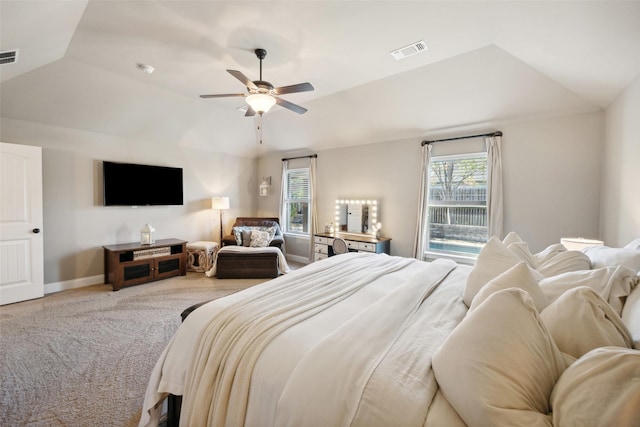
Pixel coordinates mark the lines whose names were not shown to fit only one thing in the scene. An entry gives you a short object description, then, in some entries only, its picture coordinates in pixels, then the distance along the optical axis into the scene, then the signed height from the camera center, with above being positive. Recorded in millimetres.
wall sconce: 6512 +410
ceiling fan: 2528 +1100
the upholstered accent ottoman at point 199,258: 5086 -1083
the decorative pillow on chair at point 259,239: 5152 -717
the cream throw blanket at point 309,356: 918 -625
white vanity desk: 4491 -707
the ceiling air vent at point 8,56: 2472 +1395
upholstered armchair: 5415 -459
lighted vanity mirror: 4898 -251
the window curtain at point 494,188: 3676 +246
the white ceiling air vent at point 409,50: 2672 +1618
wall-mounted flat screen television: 4426 +298
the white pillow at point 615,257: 1533 -320
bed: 765 -593
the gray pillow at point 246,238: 5259 -711
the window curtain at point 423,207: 4289 -40
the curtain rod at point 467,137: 3707 +1025
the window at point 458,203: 3994 +31
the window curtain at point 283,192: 6250 +246
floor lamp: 5535 -20
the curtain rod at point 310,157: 5708 +1034
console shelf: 4090 -1014
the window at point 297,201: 6121 +46
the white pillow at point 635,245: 1753 -258
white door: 3395 -318
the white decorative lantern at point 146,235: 4532 -581
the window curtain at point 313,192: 5727 +243
